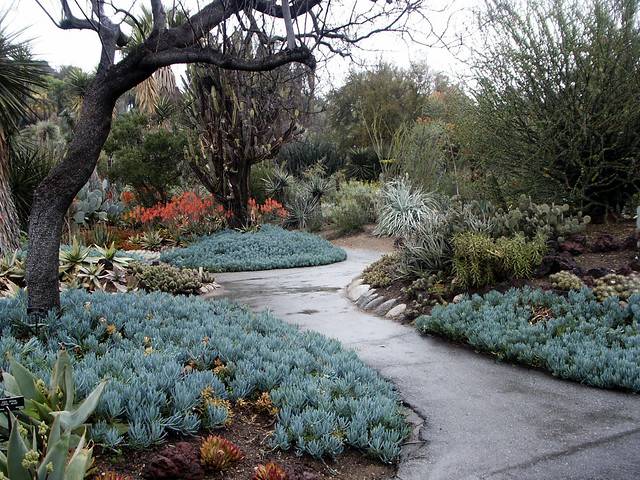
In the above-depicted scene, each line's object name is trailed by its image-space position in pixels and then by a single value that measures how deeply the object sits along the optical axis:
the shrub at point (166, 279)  8.55
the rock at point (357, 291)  7.90
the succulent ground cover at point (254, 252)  11.73
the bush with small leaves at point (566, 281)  5.91
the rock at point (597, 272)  6.09
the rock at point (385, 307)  7.08
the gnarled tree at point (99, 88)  4.62
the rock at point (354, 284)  8.46
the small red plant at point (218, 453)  2.86
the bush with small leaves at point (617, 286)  5.61
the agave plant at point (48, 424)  2.13
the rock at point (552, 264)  6.47
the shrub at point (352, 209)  17.28
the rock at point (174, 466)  2.72
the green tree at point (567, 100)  7.94
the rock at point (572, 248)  6.94
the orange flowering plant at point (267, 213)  14.98
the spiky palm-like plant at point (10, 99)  9.93
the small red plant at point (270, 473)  2.74
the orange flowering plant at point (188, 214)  14.08
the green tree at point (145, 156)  15.63
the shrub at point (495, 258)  6.46
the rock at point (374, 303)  7.31
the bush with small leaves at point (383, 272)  7.97
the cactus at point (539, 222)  7.12
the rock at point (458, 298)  6.39
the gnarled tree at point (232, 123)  13.95
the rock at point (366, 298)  7.51
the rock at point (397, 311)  6.79
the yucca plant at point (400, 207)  14.61
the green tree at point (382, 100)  26.25
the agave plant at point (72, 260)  7.95
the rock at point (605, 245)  7.02
